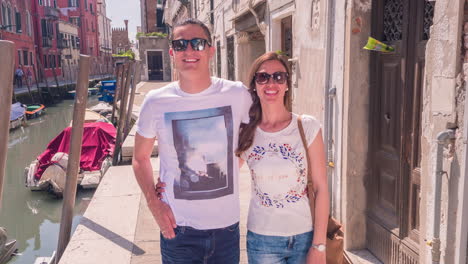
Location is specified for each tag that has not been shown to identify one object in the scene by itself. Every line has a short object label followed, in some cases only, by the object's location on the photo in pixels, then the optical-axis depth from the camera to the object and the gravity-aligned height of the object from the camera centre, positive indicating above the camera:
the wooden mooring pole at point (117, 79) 13.41 -0.18
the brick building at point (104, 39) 56.59 +4.94
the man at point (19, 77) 26.61 -0.08
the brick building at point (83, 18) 46.62 +6.36
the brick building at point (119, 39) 69.88 +5.76
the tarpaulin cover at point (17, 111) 18.09 -1.53
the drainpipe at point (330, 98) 3.60 -0.24
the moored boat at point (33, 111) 21.37 -1.79
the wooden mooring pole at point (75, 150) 4.21 -0.77
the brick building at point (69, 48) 40.72 +2.71
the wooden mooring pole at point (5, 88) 2.59 -0.08
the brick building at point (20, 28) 26.50 +3.15
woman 1.81 -0.47
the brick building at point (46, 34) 34.69 +3.47
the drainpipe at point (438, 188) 2.04 -0.59
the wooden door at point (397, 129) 2.64 -0.41
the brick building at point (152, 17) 41.00 +5.48
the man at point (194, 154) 1.83 -0.35
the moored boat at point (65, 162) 8.63 -1.83
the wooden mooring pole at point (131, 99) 9.20 -0.57
